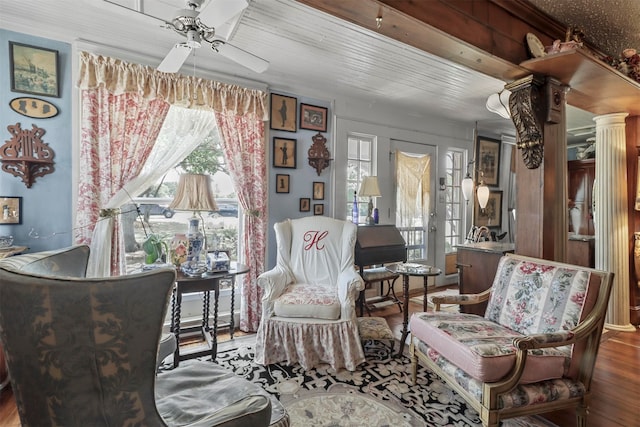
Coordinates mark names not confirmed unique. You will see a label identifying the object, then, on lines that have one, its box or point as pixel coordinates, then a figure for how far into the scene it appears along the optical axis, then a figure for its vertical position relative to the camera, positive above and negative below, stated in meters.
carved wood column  2.29 +0.36
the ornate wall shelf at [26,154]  2.33 +0.42
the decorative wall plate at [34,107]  2.35 +0.79
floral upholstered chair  1.55 -0.72
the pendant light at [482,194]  4.04 +0.24
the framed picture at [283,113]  3.40 +1.09
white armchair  2.43 -0.88
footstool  2.59 -1.00
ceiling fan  1.54 +1.00
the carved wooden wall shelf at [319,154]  3.66 +0.68
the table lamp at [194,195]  2.31 +0.12
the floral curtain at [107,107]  2.51 +0.93
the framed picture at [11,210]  2.32 +0.00
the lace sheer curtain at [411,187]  4.48 +0.37
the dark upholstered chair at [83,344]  0.79 -0.34
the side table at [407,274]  2.68 -0.55
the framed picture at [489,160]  5.24 +0.89
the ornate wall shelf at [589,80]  2.05 +1.01
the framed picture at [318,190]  3.71 +0.25
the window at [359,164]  4.10 +0.64
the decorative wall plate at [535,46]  2.12 +1.12
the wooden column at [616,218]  3.29 -0.05
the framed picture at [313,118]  3.60 +1.10
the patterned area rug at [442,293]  3.87 -1.18
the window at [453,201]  5.05 +0.18
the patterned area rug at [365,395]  1.85 -1.22
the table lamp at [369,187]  3.70 +0.29
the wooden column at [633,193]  3.43 +0.22
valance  2.50 +1.10
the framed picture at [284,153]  3.43 +0.65
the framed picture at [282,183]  3.46 +0.31
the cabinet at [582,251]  3.65 -0.45
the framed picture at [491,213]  5.25 -0.01
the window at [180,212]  2.93 +0.01
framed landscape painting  2.34 +1.07
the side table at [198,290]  2.36 -0.61
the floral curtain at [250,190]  3.15 +0.22
